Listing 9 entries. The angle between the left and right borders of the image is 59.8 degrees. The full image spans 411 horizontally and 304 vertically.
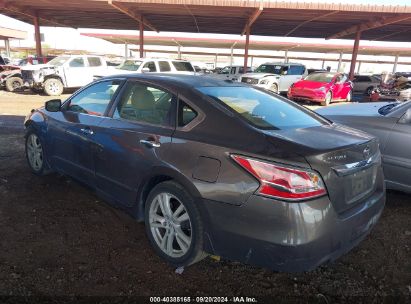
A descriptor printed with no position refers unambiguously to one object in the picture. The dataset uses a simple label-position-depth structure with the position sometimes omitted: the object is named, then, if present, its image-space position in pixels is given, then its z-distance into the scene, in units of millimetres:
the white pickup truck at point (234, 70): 22828
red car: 15038
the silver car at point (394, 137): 4043
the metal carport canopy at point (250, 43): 30703
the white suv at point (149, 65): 14578
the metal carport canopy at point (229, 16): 14773
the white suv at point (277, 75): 16312
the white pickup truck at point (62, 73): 14812
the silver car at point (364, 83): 23162
